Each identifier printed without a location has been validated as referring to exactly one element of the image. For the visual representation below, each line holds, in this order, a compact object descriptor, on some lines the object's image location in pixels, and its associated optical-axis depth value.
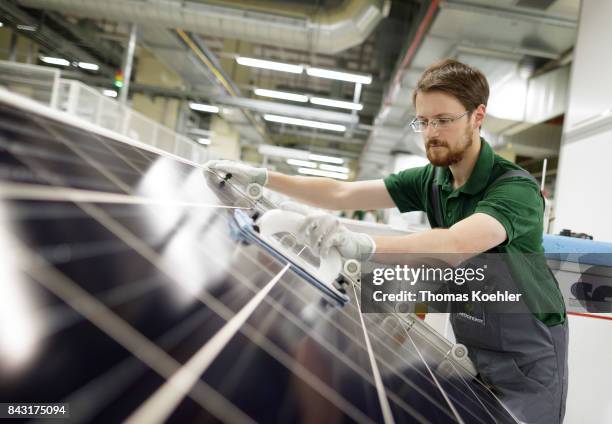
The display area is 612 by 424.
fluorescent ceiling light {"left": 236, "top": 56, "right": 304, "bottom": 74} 7.96
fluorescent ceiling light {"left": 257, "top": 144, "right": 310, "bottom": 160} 13.39
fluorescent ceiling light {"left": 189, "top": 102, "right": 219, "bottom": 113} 13.23
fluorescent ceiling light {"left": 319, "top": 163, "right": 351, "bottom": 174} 18.49
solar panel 0.38
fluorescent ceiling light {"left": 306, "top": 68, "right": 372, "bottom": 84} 7.95
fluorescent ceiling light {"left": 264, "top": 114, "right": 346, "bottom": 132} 12.41
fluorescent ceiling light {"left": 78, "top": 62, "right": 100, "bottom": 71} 11.11
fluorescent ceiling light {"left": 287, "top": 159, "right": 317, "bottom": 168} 18.67
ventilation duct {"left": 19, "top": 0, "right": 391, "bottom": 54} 6.73
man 1.24
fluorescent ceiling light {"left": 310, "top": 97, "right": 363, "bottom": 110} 10.17
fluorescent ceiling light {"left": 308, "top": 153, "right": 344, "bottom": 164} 15.38
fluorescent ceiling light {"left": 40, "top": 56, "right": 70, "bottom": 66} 11.40
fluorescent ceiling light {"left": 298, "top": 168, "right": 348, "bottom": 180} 20.16
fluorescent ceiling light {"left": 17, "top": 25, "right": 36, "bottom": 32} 9.44
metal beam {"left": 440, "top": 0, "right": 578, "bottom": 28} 4.45
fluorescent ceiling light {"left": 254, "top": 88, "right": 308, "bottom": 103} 10.05
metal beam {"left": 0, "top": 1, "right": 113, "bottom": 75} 8.76
